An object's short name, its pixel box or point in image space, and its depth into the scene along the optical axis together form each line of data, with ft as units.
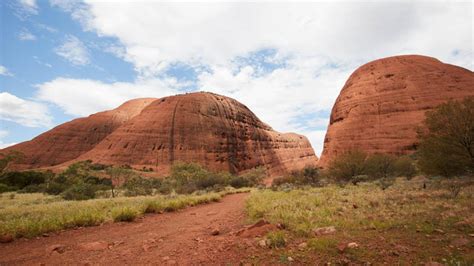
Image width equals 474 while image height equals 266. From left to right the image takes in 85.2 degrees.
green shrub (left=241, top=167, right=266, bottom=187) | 146.49
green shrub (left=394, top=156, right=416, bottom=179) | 92.14
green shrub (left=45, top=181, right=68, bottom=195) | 90.63
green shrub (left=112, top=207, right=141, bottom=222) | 32.40
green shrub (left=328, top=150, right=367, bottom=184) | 94.63
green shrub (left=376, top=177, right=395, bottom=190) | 55.01
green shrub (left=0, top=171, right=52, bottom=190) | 121.19
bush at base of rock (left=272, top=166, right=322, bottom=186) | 110.32
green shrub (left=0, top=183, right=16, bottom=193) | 92.41
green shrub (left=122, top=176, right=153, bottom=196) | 84.94
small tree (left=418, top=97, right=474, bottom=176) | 51.60
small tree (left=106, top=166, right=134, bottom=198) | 103.84
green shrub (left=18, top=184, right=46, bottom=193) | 101.65
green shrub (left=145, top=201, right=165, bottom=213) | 38.94
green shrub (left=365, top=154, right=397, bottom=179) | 97.19
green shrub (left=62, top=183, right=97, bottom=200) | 70.91
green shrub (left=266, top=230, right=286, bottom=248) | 17.36
